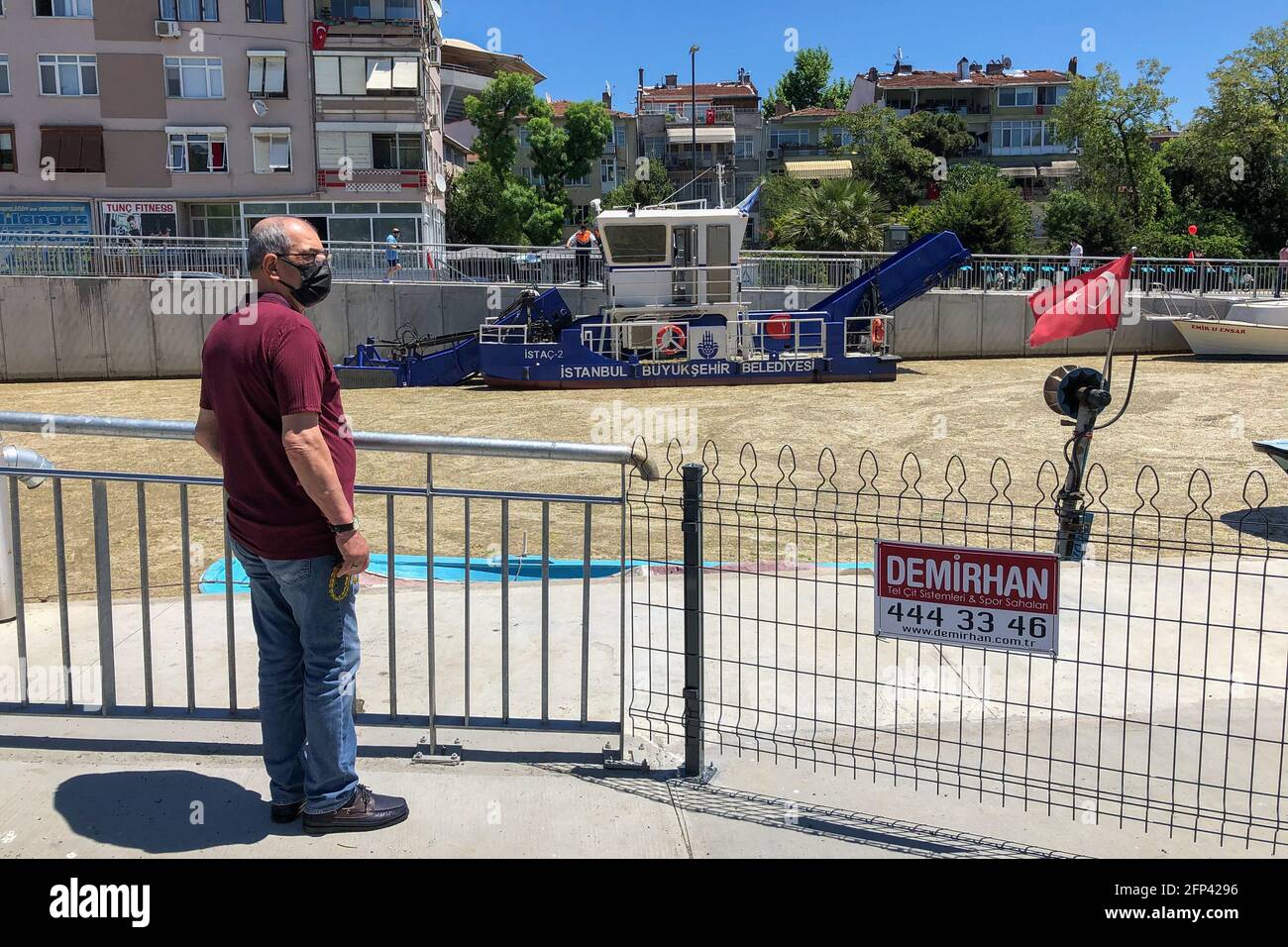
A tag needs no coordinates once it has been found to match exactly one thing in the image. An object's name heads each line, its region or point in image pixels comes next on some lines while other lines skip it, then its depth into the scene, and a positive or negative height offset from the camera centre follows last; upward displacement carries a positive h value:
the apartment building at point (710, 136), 72.06 +13.11
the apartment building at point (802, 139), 70.56 +12.97
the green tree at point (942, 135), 62.47 +11.54
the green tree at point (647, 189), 57.69 +8.05
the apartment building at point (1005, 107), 70.88 +14.94
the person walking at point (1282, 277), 23.95 +1.36
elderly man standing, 3.20 -0.53
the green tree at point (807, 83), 96.58 +22.29
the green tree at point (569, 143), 56.31 +9.86
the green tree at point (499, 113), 50.69 +10.25
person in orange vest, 24.61 +2.06
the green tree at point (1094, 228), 37.62 +3.83
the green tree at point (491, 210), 49.84 +5.74
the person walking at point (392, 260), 25.16 +1.75
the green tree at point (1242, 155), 37.47 +6.49
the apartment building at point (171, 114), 37.00 +7.56
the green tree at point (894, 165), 53.94 +8.43
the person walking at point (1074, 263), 24.16 +1.69
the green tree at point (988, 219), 31.47 +3.44
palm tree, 31.75 +3.40
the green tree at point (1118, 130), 42.47 +8.15
